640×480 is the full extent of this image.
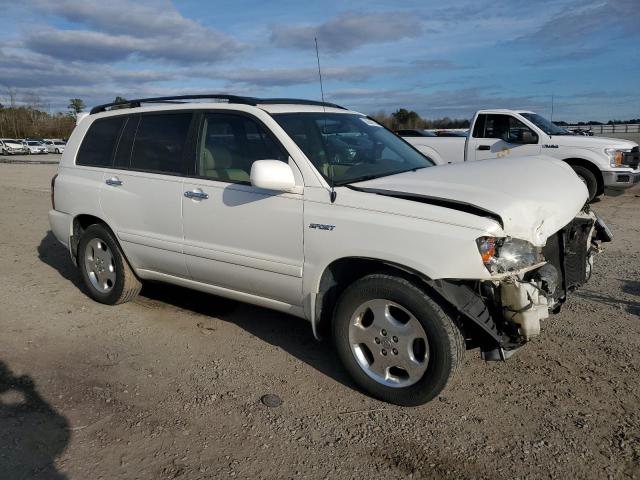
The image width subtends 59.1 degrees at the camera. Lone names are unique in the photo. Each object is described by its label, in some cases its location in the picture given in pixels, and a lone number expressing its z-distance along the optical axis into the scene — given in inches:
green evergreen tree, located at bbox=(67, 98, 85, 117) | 4138.8
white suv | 127.6
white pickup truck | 411.2
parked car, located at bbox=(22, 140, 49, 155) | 2007.9
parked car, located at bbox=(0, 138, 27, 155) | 1968.5
